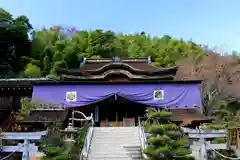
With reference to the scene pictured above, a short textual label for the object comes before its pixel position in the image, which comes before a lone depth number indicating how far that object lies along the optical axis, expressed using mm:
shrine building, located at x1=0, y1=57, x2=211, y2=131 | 9820
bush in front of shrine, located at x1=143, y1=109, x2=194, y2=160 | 5742
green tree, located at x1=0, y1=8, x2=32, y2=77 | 19914
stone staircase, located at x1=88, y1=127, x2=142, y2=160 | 6630
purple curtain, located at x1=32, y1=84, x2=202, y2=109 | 10183
